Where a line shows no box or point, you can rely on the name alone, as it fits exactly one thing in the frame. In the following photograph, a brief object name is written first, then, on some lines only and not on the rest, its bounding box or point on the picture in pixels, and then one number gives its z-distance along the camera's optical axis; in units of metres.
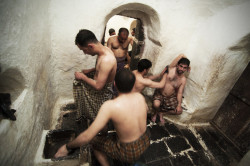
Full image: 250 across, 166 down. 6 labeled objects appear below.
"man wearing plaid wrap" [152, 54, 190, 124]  3.72
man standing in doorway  4.75
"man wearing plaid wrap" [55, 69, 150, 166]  1.68
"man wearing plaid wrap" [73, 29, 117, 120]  2.34
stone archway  3.32
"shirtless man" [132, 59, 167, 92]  3.01
